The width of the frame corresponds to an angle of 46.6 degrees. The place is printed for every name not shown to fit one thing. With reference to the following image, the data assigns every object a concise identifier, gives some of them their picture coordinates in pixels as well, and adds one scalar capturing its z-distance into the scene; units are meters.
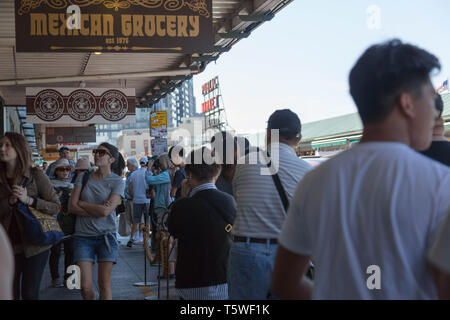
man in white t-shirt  1.50
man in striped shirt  3.36
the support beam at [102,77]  12.97
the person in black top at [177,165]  8.89
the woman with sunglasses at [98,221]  5.21
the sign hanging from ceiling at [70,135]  21.27
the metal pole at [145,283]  8.04
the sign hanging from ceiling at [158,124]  20.11
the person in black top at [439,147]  3.70
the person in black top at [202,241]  4.00
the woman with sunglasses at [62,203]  8.10
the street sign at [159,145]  19.36
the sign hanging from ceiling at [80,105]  12.60
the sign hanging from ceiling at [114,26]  6.05
